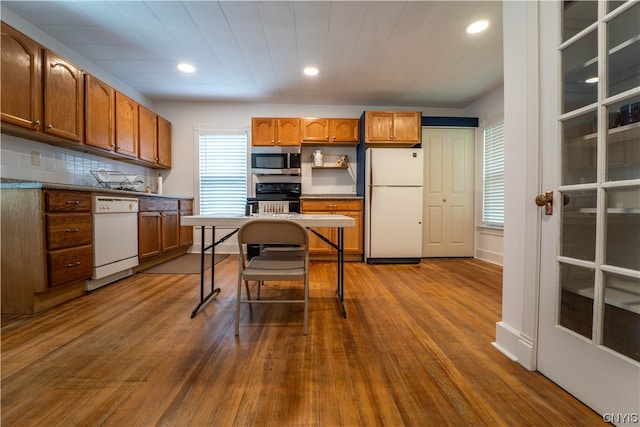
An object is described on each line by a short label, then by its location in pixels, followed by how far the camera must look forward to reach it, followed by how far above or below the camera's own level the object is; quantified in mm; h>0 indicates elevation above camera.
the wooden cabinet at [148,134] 3598 +1134
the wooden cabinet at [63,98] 2266 +1081
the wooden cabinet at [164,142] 4019 +1119
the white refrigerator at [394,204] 3705 +83
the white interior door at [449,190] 4145 +335
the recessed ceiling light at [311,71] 3207 +1847
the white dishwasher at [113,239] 2430 -332
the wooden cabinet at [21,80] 1943 +1066
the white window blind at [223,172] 4387 +663
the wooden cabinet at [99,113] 2705 +1109
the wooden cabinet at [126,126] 3170 +1116
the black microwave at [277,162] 4094 +785
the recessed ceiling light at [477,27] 2393 +1837
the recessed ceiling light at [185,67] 3144 +1855
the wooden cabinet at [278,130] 4062 +1314
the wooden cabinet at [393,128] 3842 +1280
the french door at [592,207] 914 +15
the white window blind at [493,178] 3697 +504
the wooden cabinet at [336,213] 3787 -89
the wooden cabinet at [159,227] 3123 -270
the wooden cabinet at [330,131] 4055 +1309
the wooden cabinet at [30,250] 1923 -337
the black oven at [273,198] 3955 +182
